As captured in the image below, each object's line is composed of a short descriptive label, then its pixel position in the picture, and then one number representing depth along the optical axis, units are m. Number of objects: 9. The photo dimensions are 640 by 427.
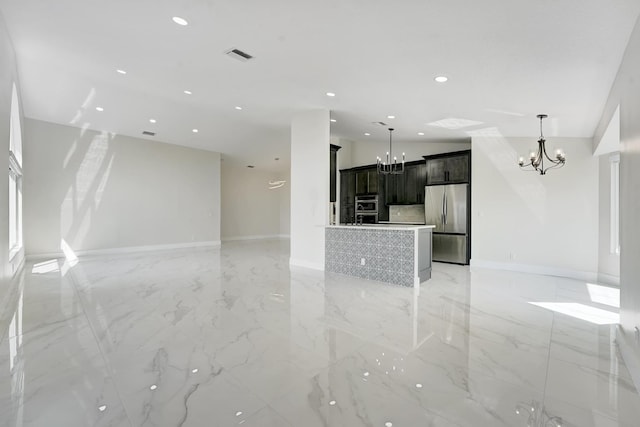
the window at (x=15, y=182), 5.19
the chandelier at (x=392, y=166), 8.25
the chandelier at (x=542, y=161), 4.92
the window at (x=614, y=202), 5.30
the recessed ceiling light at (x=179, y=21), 3.15
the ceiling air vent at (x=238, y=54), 3.75
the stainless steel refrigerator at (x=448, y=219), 6.97
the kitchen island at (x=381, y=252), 4.91
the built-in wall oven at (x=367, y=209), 8.52
